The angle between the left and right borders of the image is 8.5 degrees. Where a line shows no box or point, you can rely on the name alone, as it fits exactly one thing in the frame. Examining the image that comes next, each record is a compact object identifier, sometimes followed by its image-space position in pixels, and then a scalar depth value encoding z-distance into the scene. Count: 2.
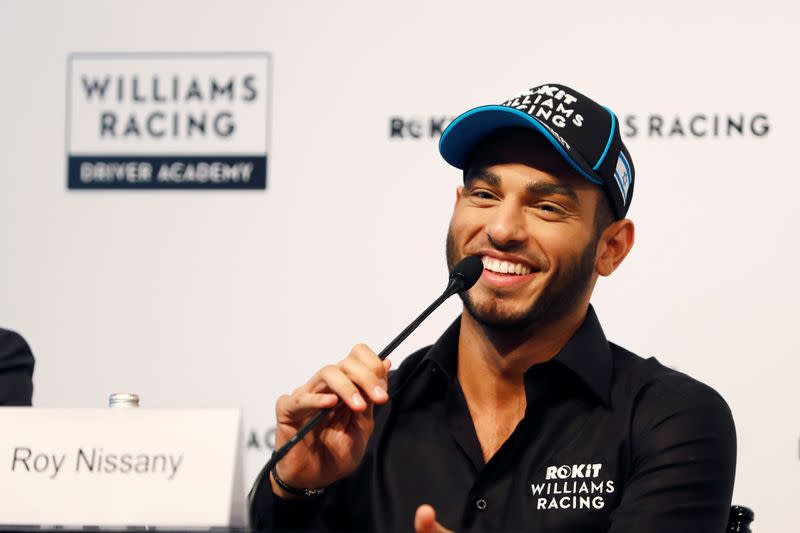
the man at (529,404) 5.38
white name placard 5.11
